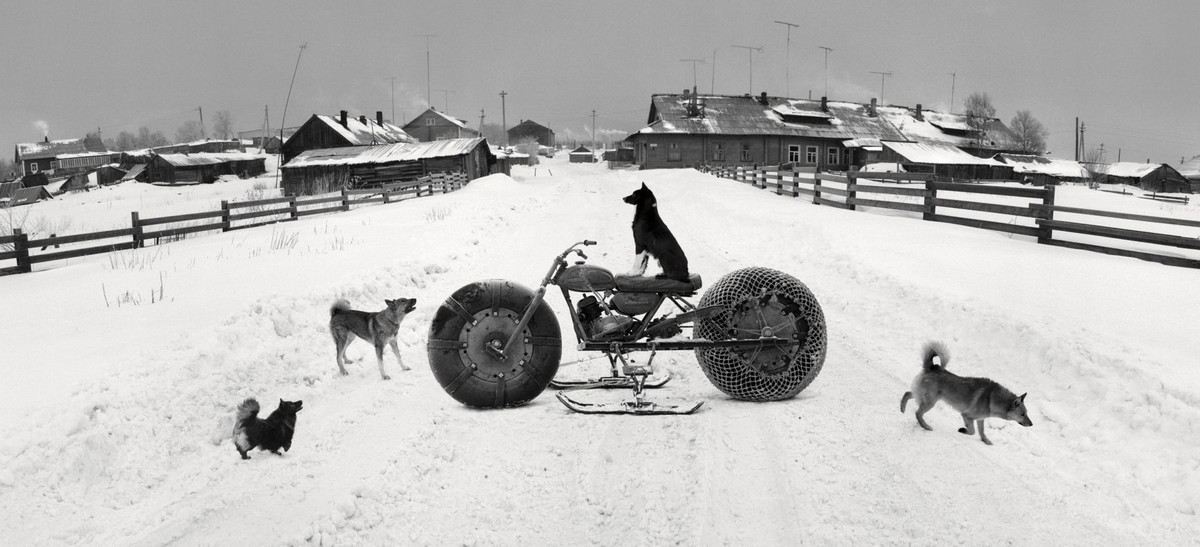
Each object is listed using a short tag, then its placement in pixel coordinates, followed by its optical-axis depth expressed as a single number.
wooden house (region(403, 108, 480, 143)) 90.00
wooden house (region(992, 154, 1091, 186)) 59.41
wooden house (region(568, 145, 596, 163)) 94.50
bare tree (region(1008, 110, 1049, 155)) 81.69
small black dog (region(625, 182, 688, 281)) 5.37
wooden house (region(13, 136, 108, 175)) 95.88
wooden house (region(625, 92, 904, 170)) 61.66
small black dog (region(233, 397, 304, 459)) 4.49
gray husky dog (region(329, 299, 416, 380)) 6.34
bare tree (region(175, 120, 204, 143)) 125.79
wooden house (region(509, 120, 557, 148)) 121.38
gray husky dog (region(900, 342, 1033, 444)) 4.54
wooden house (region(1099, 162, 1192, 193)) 68.81
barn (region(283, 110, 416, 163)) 52.06
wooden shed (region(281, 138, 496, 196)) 45.22
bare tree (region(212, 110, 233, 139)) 127.19
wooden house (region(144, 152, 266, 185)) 67.56
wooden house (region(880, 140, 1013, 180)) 55.56
